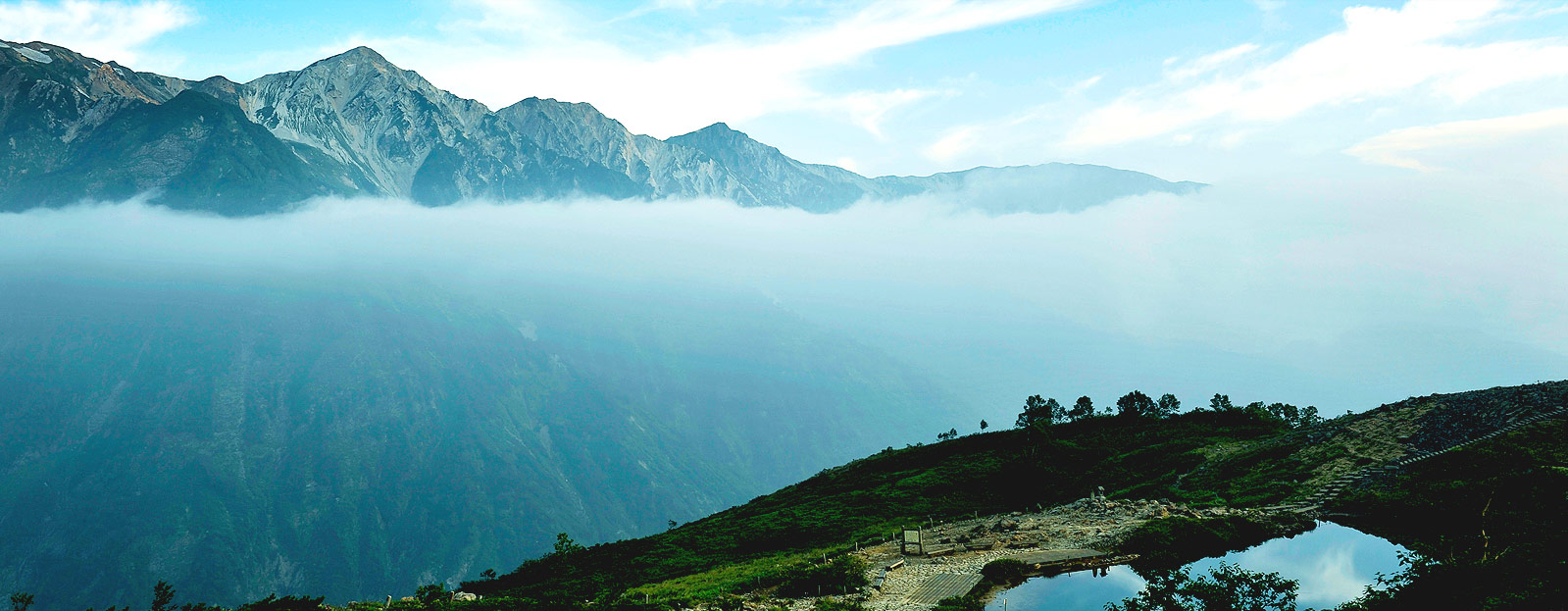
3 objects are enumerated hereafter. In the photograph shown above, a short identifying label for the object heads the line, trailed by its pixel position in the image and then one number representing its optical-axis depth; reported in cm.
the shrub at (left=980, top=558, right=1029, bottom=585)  5925
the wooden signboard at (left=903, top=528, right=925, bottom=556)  7052
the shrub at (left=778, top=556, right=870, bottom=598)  5962
